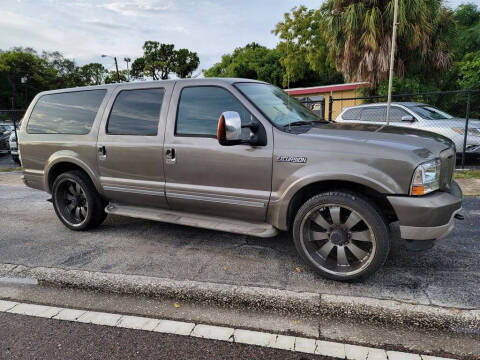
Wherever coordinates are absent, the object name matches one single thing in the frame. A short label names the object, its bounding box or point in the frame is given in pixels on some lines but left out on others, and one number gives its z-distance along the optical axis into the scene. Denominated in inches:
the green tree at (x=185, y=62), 2429.9
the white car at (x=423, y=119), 341.1
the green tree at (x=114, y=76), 2489.7
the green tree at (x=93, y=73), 2818.9
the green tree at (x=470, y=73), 597.6
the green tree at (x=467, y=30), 690.3
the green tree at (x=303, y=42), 1112.2
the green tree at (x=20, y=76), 2034.9
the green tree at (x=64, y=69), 2516.0
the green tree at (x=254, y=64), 1572.3
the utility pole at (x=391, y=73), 316.1
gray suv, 110.7
